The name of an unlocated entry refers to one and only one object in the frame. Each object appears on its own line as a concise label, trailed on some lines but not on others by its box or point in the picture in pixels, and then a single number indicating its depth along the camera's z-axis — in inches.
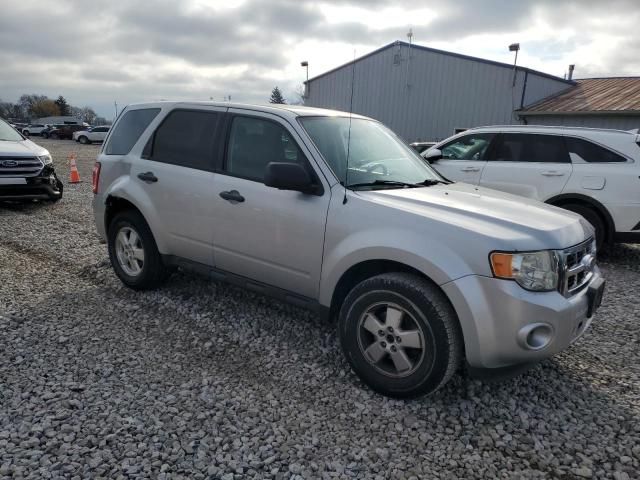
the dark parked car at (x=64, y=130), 1633.9
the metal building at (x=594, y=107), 563.5
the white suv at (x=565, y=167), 236.2
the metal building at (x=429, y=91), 676.1
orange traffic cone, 503.6
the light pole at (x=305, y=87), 890.3
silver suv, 103.1
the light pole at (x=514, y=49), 639.8
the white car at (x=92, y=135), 1445.6
